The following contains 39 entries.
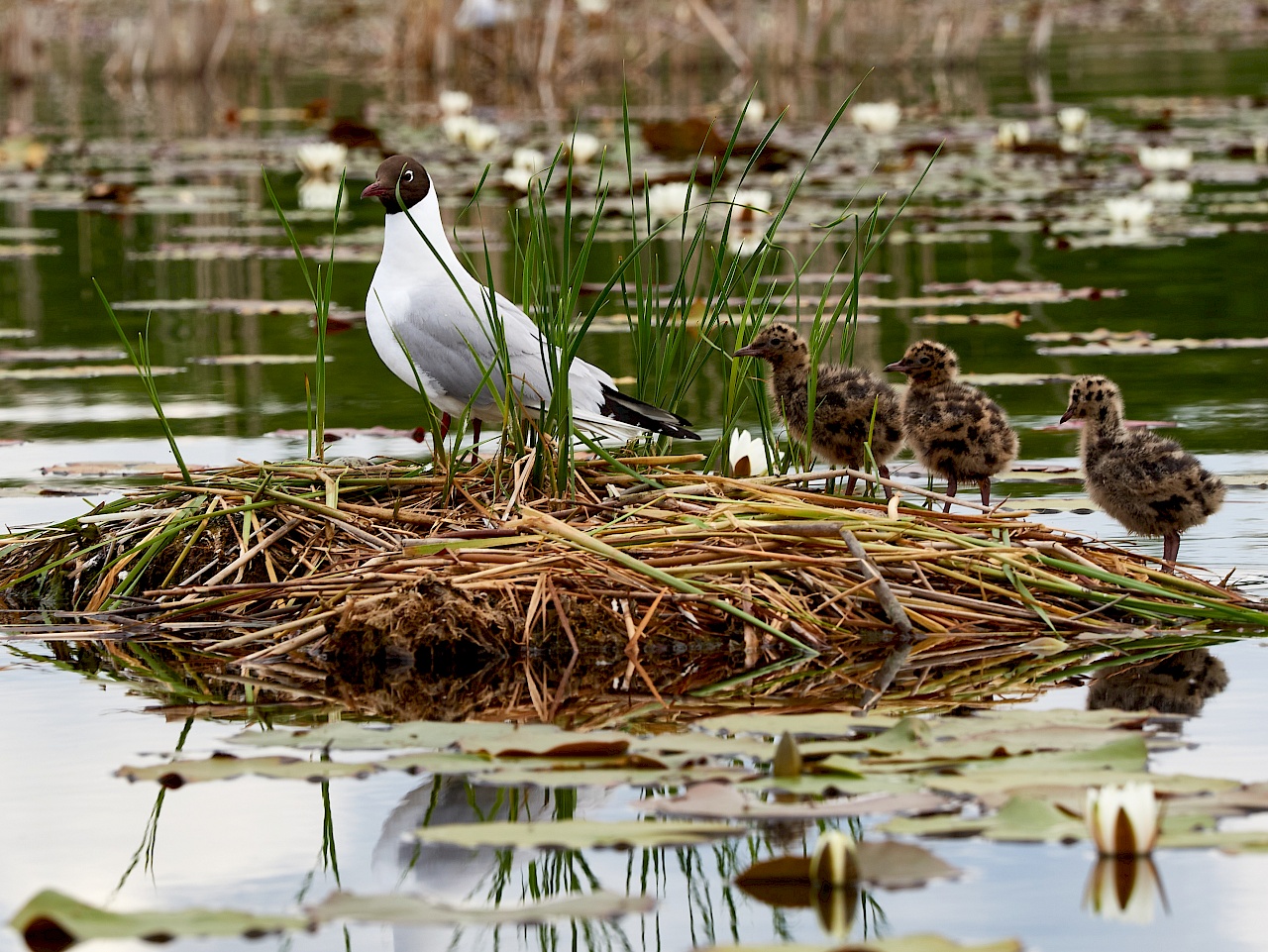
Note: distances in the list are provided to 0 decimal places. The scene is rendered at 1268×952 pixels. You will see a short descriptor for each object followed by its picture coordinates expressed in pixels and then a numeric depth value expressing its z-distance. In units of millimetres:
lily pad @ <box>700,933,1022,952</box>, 5023
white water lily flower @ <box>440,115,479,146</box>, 34078
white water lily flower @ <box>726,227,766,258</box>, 24125
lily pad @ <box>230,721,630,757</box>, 6719
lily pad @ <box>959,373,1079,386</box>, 14633
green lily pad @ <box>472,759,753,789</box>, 6422
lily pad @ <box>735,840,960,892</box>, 5629
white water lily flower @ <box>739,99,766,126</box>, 36625
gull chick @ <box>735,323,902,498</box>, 10992
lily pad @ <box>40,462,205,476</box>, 12562
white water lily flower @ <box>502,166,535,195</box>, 25814
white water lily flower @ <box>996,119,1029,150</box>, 31750
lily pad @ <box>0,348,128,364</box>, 17391
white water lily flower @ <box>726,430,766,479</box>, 10641
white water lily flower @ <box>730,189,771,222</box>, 21072
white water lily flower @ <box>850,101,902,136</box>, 34375
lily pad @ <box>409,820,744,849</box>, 5867
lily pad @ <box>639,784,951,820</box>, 6066
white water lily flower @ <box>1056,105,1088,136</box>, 33125
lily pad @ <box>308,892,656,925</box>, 5250
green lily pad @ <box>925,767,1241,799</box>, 6191
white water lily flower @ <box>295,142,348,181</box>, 29969
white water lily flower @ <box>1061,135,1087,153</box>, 32625
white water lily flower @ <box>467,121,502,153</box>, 33437
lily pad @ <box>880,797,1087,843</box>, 5828
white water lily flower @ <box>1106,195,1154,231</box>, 23875
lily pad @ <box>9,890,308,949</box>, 5219
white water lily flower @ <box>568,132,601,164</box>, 30164
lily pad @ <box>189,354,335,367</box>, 16703
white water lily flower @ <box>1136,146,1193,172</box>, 28906
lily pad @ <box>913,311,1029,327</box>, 17687
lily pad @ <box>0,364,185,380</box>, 16344
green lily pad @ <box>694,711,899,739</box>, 7086
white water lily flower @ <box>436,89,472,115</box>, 37312
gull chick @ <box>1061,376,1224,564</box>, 9687
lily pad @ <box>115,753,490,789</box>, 6656
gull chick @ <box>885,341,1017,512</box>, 10555
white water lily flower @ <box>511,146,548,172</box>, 26334
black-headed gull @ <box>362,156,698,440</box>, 10539
